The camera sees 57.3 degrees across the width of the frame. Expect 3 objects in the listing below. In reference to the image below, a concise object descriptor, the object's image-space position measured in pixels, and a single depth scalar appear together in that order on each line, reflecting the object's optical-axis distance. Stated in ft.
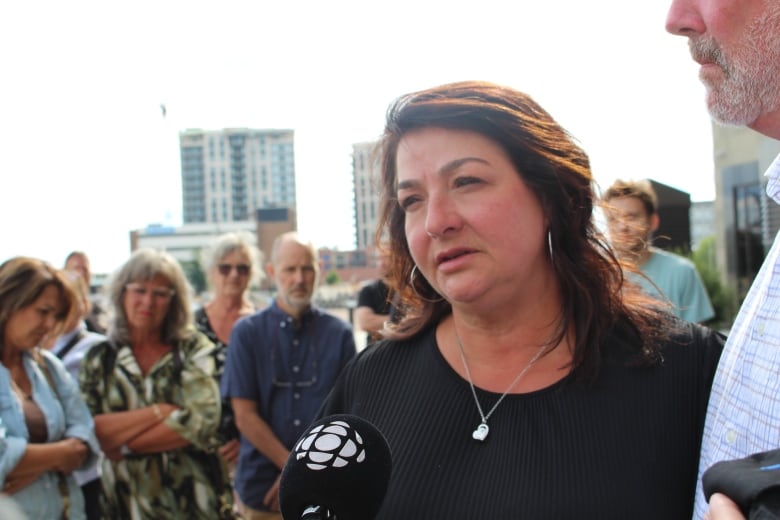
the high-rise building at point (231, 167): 476.54
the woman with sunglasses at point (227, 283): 17.56
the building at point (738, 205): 46.78
